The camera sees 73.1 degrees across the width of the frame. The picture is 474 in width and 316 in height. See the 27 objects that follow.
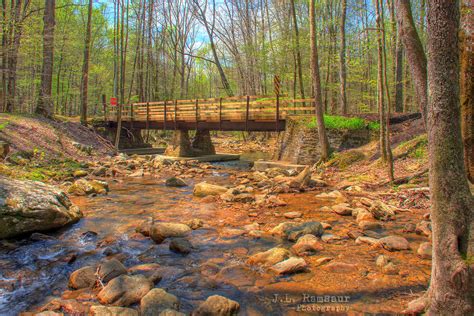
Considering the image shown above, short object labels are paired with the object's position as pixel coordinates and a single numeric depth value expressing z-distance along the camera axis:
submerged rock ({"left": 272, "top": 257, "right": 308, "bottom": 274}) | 4.15
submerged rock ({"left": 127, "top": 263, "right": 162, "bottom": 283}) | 4.09
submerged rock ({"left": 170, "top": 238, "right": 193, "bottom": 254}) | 5.07
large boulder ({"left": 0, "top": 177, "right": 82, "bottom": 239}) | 5.43
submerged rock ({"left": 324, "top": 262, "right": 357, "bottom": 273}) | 4.14
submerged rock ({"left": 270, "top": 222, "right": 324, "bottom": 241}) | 5.47
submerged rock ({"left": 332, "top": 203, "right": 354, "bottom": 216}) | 6.84
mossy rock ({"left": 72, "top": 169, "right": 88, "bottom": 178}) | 11.57
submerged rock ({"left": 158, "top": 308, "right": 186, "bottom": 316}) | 3.08
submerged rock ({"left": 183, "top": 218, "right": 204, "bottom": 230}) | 6.33
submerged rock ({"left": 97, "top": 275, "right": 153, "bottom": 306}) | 3.48
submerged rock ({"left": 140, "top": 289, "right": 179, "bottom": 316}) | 3.24
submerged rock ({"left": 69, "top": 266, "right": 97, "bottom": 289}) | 3.88
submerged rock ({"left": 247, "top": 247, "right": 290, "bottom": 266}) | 4.45
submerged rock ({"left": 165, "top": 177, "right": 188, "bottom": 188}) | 11.36
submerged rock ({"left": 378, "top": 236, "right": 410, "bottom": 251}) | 4.76
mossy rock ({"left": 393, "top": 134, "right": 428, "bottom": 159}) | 9.96
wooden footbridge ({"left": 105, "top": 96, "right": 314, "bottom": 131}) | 15.22
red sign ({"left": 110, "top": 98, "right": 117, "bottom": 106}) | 20.18
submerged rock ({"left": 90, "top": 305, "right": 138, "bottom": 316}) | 3.13
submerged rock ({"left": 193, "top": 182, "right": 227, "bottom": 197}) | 9.41
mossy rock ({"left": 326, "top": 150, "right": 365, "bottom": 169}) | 12.19
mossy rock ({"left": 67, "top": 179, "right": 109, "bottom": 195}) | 9.16
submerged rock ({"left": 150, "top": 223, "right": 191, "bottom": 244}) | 5.56
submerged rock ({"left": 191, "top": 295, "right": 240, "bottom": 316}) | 3.19
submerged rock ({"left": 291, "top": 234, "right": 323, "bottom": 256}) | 4.81
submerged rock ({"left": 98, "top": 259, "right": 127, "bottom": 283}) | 4.01
